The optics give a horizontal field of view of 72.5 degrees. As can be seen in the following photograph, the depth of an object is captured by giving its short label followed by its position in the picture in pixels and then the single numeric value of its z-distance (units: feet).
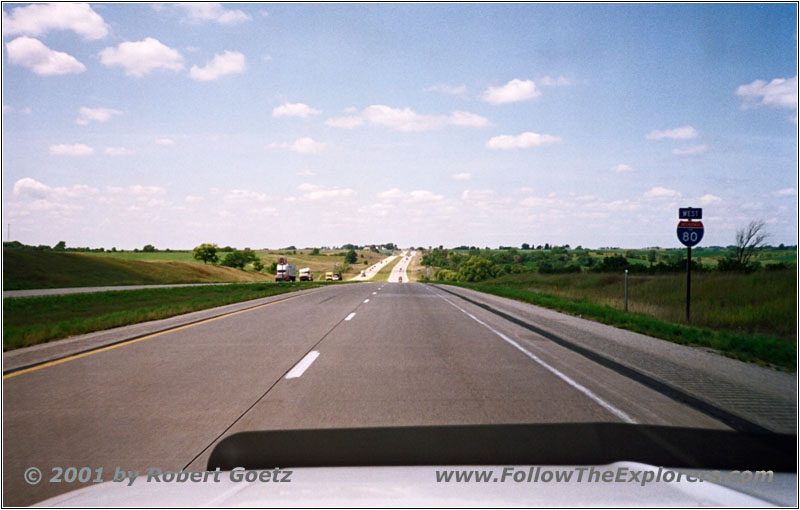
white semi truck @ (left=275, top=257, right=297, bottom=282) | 261.24
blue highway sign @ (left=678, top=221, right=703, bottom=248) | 53.67
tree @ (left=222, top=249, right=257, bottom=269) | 443.32
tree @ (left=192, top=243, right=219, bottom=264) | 425.69
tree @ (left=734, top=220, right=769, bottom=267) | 116.06
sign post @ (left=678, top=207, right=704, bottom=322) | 53.72
